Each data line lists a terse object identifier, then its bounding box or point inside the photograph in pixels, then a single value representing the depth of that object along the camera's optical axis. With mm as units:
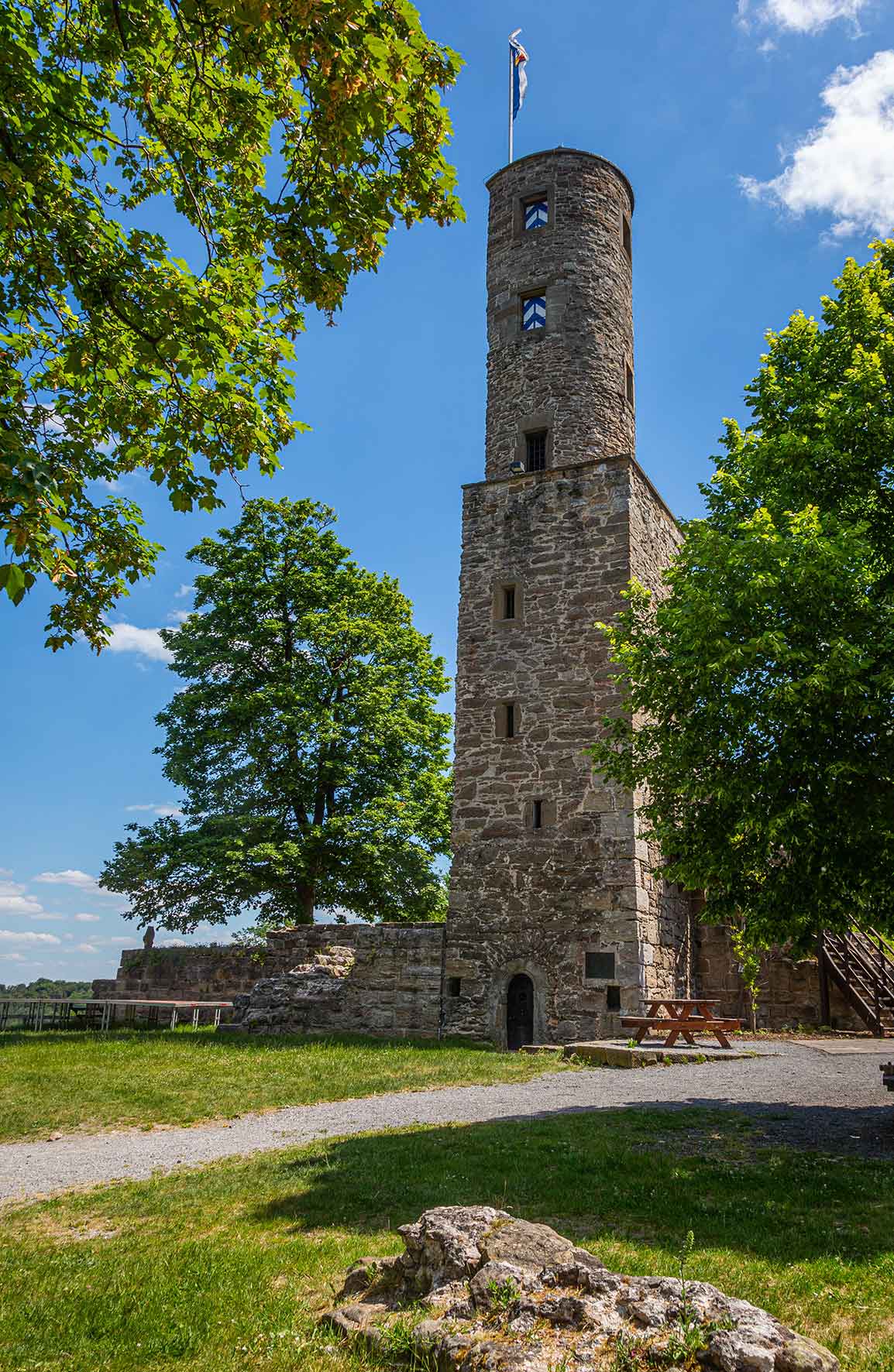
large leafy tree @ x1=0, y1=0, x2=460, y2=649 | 5008
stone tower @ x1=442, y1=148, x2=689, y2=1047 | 16750
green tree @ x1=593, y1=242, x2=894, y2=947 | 8117
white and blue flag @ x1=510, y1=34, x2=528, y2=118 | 24781
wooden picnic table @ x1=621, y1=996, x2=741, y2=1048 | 13945
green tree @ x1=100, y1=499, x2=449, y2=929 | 21500
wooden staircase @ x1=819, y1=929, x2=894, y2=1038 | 15859
